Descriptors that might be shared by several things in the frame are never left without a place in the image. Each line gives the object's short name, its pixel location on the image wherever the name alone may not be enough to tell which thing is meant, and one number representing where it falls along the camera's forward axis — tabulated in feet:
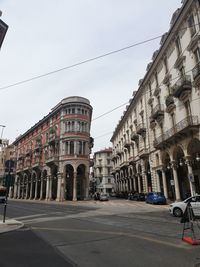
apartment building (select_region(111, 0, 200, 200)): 75.46
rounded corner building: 140.67
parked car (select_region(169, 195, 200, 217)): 45.94
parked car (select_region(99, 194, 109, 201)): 134.10
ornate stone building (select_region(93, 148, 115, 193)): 274.77
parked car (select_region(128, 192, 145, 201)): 115.94
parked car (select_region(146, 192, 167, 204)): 87.61
